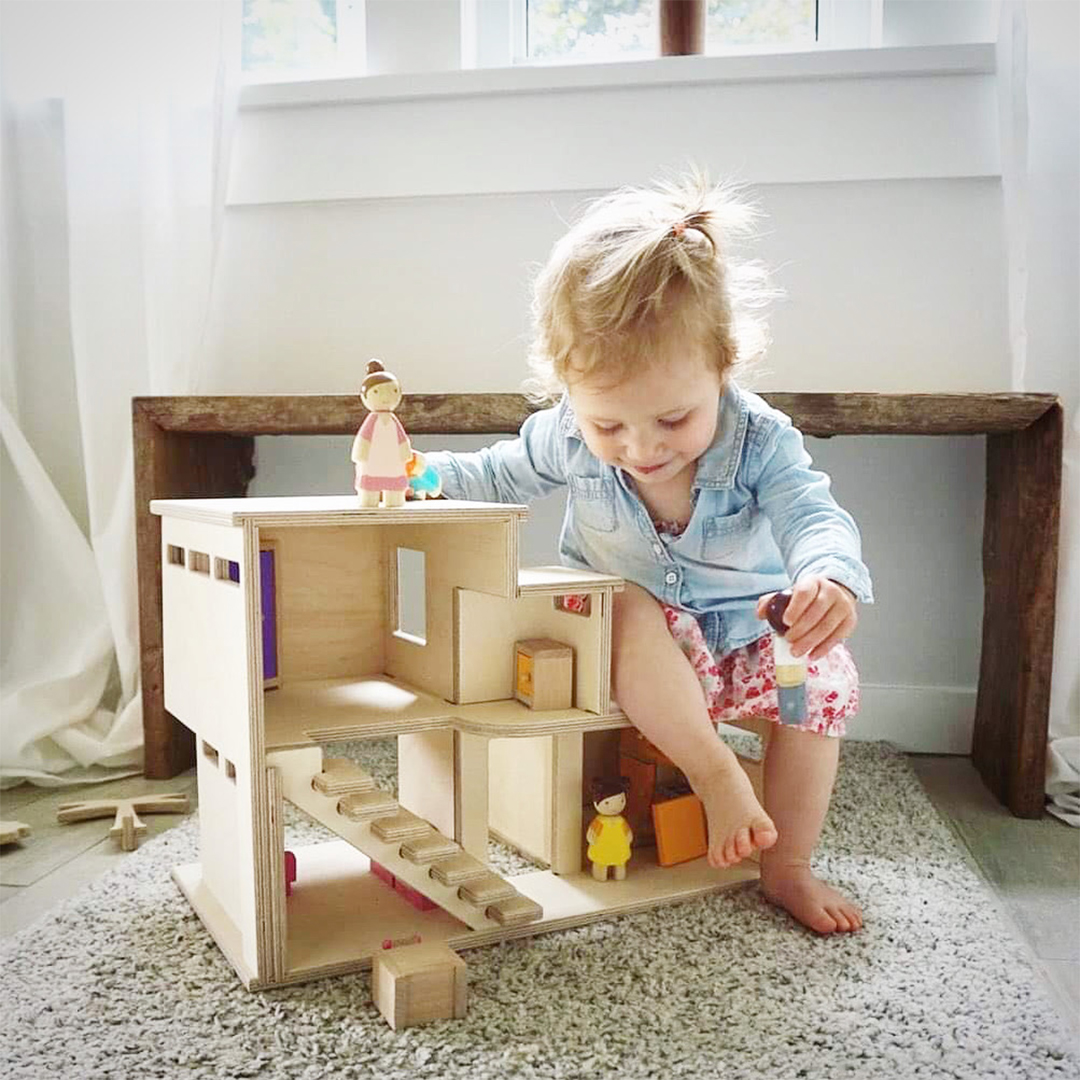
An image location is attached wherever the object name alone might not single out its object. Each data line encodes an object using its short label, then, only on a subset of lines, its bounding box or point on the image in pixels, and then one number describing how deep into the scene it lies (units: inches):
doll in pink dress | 31.8
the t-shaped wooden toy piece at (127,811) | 42.6
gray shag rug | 26.7
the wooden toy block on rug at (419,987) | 28.2
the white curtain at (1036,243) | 49.0
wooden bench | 45.7
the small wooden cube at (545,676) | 35.9
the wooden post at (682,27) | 55.6
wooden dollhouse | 30.7
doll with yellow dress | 37.7
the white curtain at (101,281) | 53.4
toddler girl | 34.2
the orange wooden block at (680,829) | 39.4
